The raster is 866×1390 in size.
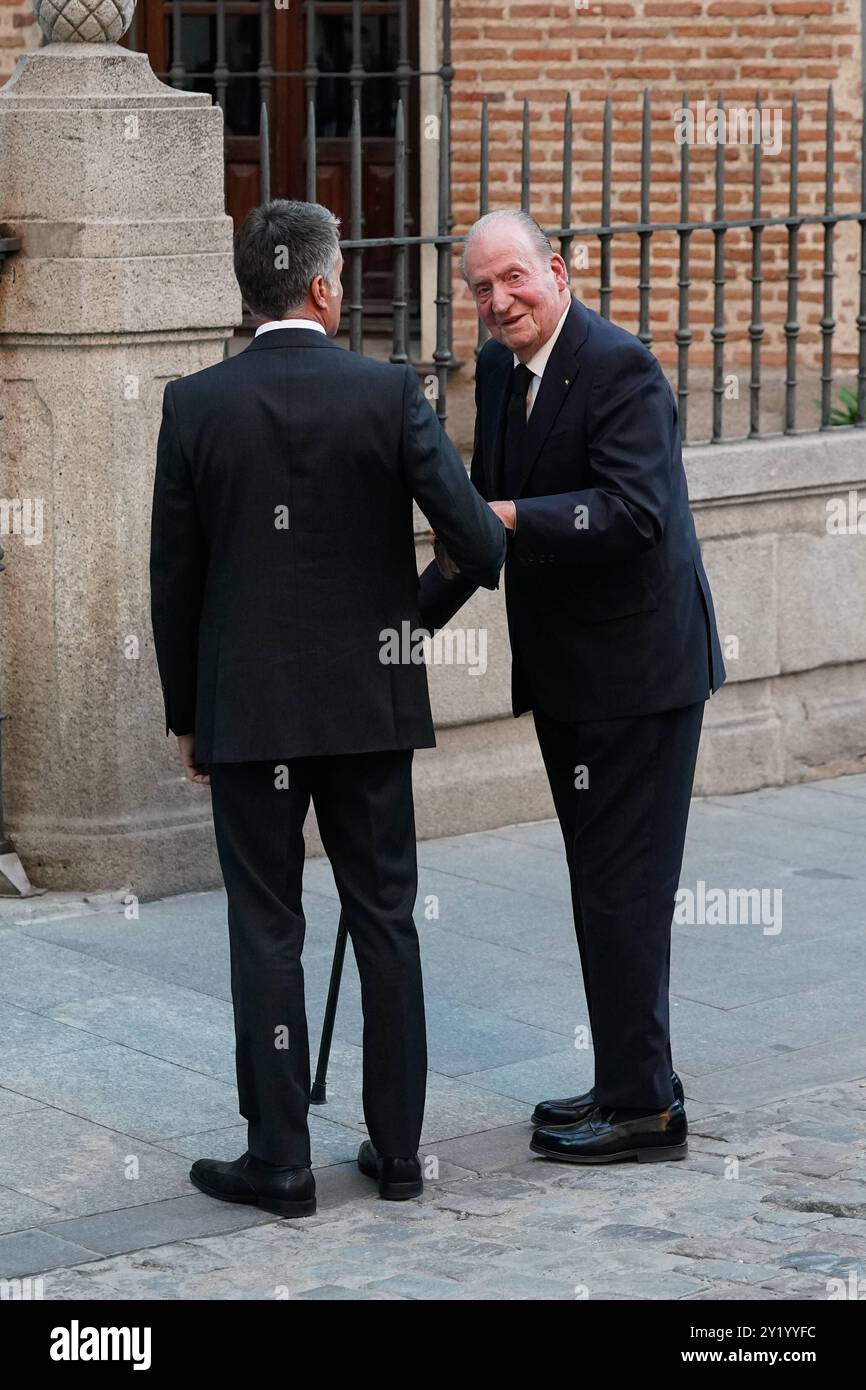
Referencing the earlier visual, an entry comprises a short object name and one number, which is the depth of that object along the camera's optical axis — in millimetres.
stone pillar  6680
